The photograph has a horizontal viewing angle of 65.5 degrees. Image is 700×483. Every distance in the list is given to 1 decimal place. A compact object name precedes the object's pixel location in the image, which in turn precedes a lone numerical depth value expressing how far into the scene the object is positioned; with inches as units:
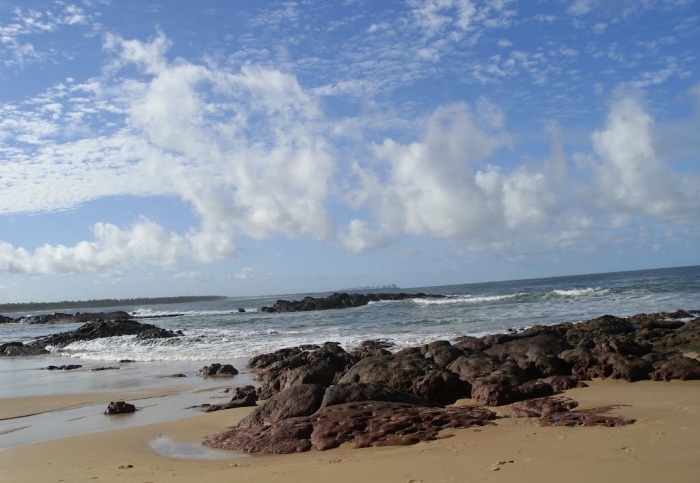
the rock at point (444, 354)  497.7
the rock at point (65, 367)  788.6
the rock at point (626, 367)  440.1
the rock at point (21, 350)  1125.7
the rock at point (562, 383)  414.9
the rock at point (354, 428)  275.9
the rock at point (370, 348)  620.1
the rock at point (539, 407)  314.5
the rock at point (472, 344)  610.1
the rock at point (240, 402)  422.3
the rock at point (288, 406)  326.0
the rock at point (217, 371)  625.3
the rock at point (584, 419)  278.5
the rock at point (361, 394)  327.9
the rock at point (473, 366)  416.6
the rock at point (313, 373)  449.7
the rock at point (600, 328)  655.1
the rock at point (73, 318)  2222.4
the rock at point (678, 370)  419.5
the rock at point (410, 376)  378.9
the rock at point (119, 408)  429.1
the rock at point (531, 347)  516.7
